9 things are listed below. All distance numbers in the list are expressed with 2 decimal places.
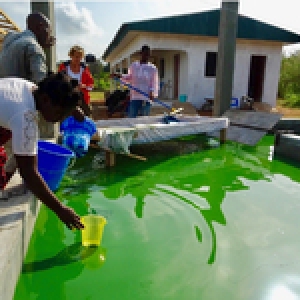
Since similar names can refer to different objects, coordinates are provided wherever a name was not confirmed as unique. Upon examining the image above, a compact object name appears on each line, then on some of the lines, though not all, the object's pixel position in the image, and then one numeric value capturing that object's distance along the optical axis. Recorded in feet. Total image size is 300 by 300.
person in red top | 14.84
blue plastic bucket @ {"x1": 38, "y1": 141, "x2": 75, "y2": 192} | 8.99
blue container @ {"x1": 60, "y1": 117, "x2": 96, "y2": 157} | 12.01
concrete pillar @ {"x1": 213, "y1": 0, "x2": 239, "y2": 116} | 23.45
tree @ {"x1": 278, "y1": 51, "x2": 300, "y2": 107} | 51.47
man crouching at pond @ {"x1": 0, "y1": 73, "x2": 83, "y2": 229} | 5.63
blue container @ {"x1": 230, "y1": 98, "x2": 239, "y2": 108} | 34.59
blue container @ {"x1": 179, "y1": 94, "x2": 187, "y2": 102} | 34.94
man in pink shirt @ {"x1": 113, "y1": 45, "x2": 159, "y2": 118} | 18.38
